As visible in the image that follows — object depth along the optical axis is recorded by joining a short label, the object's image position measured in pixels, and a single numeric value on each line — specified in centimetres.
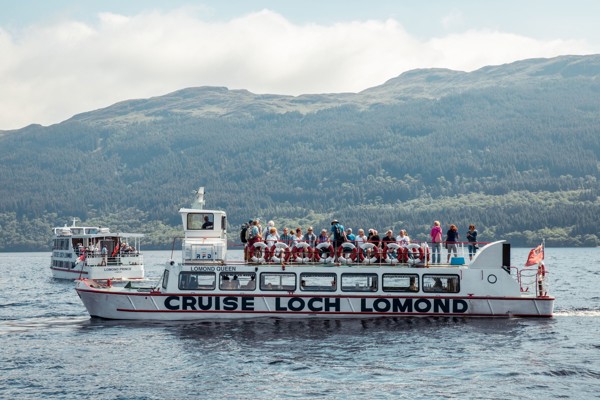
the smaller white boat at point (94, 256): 8056
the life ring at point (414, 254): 4203
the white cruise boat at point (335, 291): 4138
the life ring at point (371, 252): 4194
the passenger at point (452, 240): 4297
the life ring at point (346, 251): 4184
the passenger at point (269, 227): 4275
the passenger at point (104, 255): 8091
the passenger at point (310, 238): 4225
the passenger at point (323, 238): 4228
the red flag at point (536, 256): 4219
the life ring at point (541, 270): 4141
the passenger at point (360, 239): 4198
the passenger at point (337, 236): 4231
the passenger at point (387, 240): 4216
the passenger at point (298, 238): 4234
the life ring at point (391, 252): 4203
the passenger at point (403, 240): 4231
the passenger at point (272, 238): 4197
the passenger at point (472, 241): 4275
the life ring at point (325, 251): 4209
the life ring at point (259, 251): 4181
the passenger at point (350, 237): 4244
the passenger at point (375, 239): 4203
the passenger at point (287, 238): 4241
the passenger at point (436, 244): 4244
